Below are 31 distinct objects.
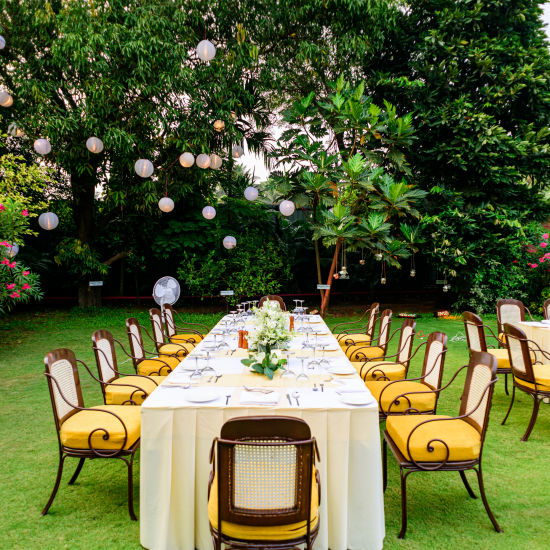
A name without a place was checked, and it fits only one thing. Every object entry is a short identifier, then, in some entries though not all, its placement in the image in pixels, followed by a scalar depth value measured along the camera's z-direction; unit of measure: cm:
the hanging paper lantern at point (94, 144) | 719
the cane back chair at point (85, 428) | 263
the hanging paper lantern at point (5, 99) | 668
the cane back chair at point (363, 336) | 551
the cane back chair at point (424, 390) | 323
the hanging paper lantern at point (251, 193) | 926
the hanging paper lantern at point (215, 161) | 827
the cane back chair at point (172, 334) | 580
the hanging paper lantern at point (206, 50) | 689
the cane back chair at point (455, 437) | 246
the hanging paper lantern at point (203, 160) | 809
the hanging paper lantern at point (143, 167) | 749
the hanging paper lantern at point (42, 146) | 706
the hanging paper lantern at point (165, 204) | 829
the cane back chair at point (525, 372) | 368
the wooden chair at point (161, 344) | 503
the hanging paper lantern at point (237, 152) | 915
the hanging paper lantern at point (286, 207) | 910
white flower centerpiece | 301
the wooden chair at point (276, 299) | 723
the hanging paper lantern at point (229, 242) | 1011
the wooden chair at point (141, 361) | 428
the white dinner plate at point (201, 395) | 239
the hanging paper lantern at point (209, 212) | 945
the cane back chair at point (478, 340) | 440
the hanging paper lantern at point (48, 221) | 768
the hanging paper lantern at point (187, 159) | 812
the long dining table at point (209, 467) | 226
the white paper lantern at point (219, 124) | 884
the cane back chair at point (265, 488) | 176
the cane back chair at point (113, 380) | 345
